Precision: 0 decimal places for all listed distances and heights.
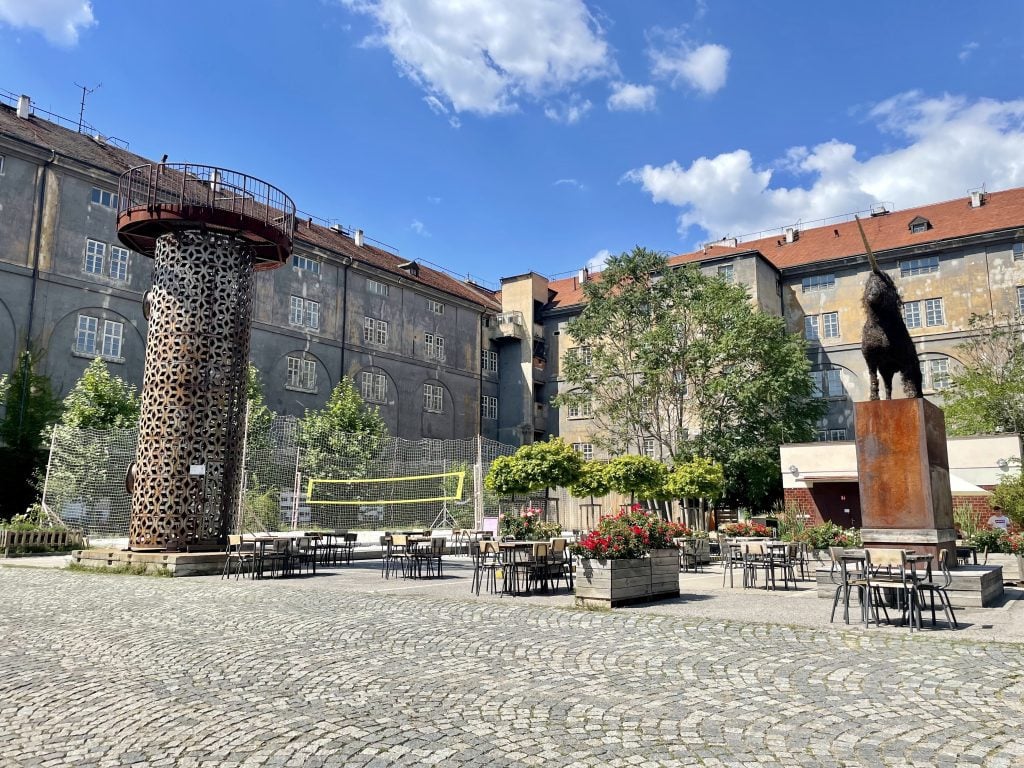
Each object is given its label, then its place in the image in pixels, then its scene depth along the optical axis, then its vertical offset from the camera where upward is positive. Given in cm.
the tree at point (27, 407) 2770 +373
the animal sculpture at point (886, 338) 1227 +270
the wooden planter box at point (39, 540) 2073 -85
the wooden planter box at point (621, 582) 1069 -104
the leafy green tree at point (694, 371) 3597 +667
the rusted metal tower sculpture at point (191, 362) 1622 +317
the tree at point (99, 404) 2747 +381
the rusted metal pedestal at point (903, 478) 1123 +45
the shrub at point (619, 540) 1095 -45
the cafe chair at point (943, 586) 888 -96
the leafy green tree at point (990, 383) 3184 +535
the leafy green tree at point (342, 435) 3059 +330
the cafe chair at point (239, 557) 1570 -97
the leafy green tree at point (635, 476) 2525 +107
